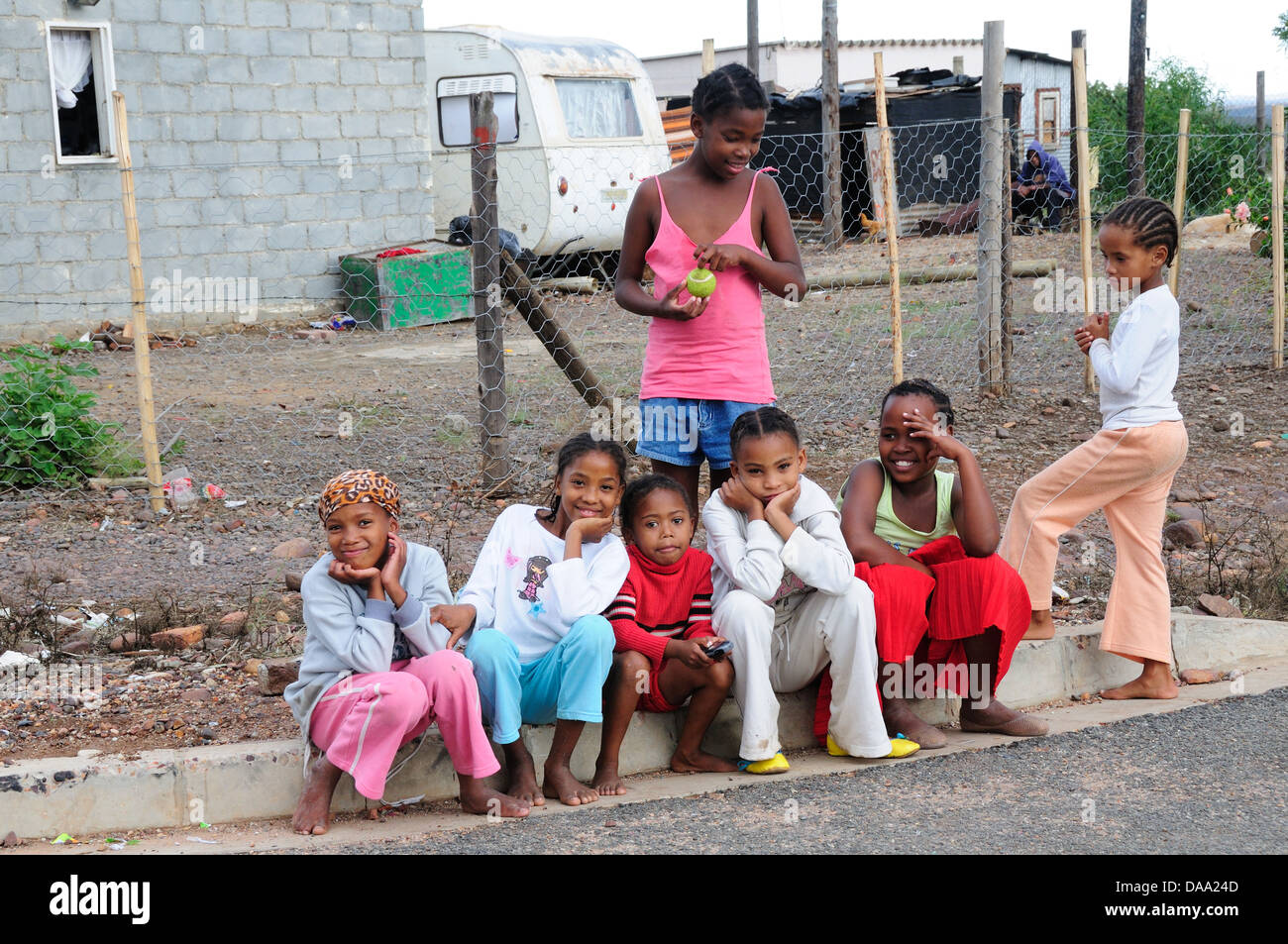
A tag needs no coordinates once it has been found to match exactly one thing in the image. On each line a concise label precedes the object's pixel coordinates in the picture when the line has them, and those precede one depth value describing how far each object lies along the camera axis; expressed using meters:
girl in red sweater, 3.41
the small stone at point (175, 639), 4.32
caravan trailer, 14.13
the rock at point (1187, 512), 6.02
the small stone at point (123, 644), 4.33
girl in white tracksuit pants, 3.46
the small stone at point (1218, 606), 4.68
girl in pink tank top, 3.92
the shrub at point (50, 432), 6.39
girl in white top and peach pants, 3.92
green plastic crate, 12.61
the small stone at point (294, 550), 5.46
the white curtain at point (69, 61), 11.20
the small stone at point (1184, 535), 5.65
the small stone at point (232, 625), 4.46
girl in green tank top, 3.63
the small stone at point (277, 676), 3.86
